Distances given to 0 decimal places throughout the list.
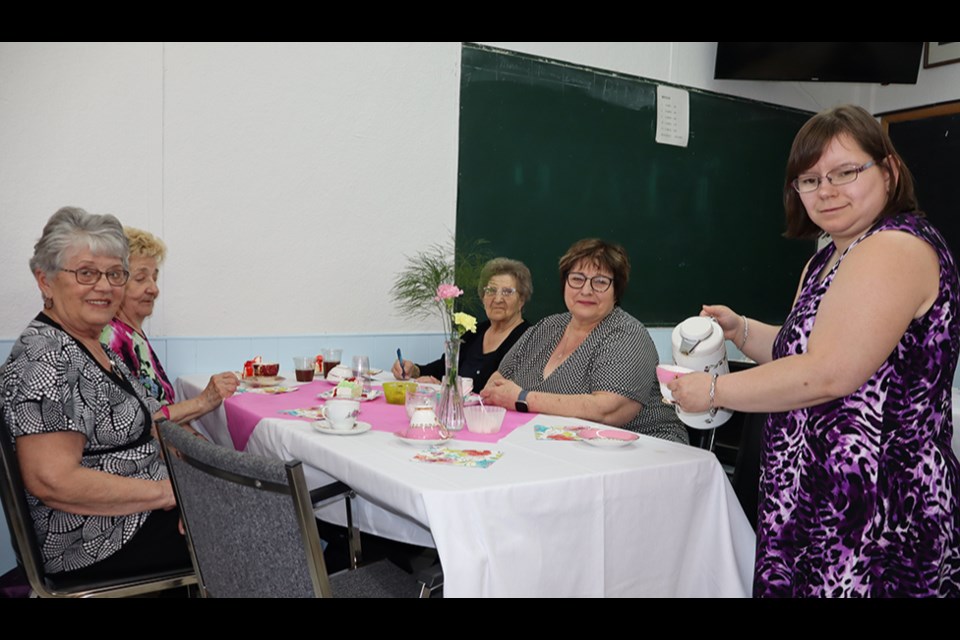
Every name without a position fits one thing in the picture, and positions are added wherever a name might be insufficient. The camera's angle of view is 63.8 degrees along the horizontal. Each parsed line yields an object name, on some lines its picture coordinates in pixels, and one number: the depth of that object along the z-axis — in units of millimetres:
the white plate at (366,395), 2516
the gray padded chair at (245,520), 1259
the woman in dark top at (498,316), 3262
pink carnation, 2008
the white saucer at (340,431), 1937
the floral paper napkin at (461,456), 1643
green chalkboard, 4055
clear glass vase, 1985
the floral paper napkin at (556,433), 1933
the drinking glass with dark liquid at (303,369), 2937
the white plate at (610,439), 1801
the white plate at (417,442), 1827
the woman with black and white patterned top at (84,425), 1679
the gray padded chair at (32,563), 1679
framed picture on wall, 4684
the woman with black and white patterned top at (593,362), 2281
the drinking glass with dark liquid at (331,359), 3088
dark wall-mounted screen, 4500
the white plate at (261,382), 2799
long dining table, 1413
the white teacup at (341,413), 1938
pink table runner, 2082
